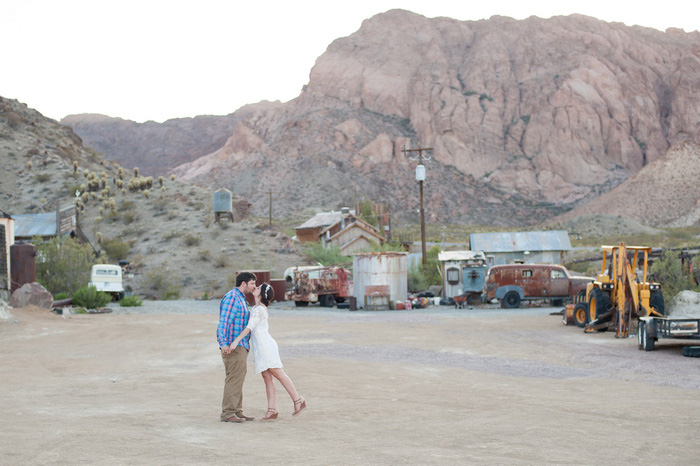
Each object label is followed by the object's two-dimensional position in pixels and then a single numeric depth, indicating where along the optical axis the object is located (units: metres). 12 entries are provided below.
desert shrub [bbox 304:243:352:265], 49.59
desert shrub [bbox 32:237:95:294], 35.12
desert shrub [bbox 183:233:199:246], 51.91
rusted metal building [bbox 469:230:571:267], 48.22
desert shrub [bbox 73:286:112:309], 32.34
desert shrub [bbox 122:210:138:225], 56.78
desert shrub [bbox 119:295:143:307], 34.00
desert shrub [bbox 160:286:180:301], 42.62
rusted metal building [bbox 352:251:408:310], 32.94
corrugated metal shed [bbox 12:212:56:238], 47.01
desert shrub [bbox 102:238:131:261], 50.00
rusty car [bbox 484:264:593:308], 32.38
